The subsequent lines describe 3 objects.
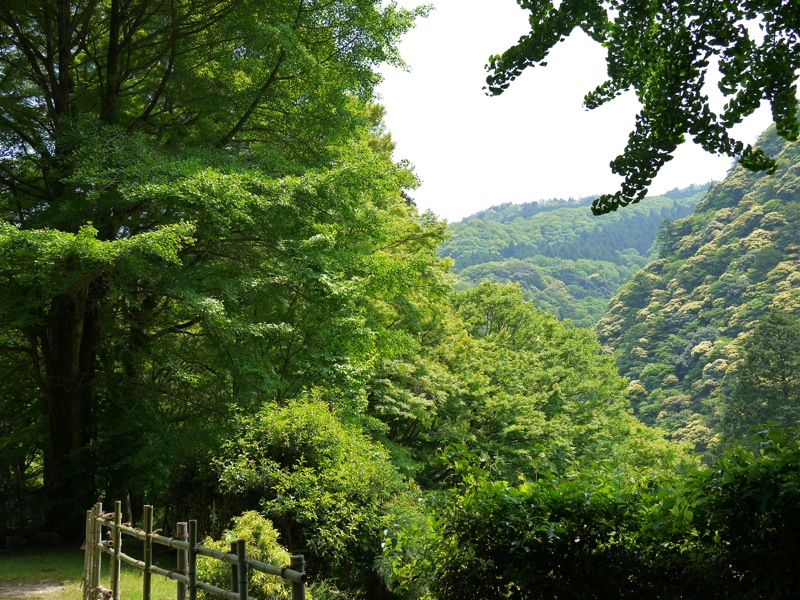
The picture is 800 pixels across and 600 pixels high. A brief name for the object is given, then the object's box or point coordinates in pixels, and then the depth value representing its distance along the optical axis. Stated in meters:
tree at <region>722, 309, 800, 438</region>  39.84
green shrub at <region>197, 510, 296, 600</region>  6.72
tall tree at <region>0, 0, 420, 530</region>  11.15
